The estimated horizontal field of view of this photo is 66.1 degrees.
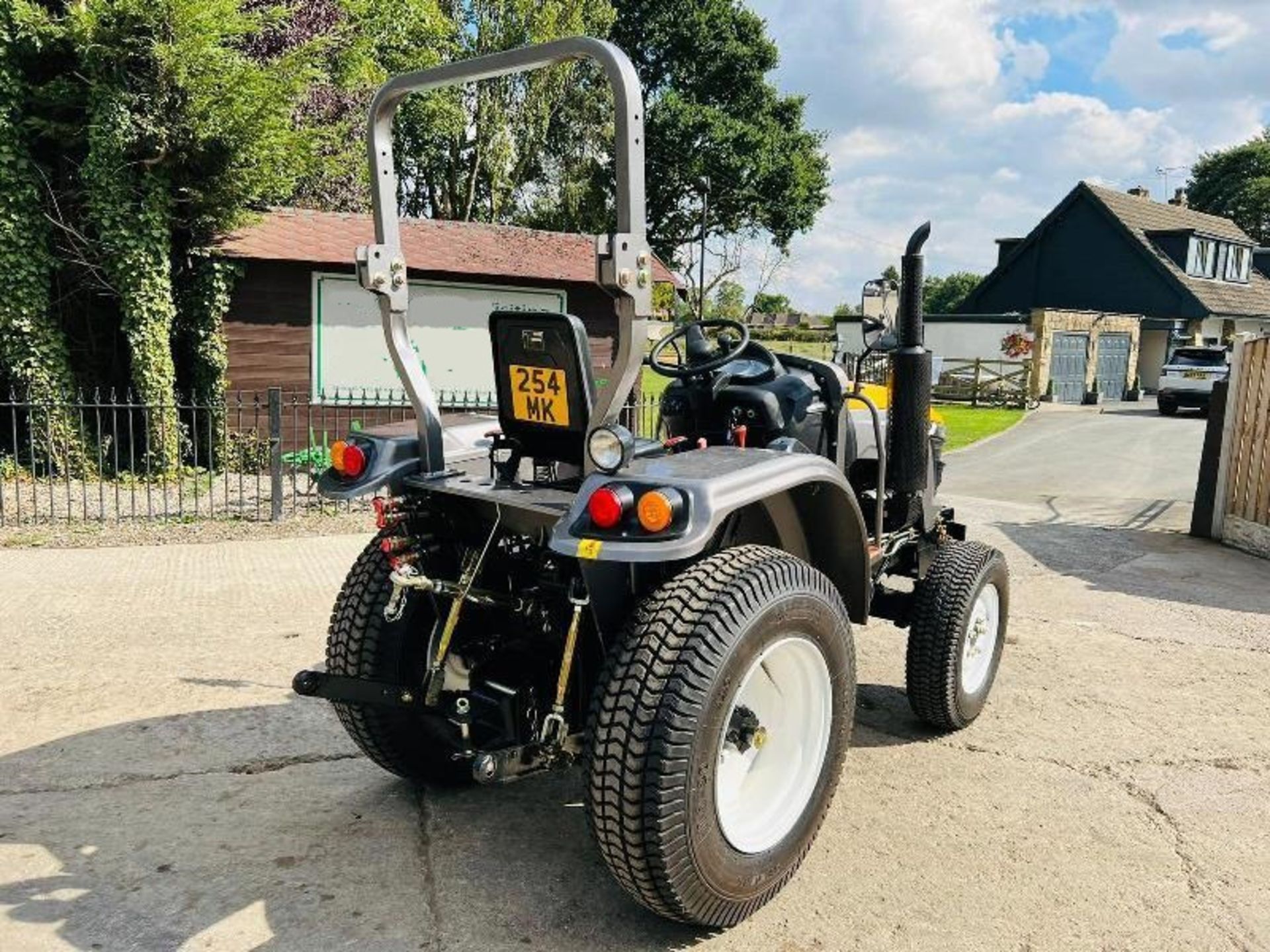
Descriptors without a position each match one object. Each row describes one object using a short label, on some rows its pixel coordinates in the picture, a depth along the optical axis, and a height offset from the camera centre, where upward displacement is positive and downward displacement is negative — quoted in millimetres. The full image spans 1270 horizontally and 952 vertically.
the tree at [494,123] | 19438 +4284
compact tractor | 2291 -701
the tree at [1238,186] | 49844 +8606
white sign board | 11320 -34
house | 31484 +2519
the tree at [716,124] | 26188 +5741
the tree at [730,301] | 35375 +1422
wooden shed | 10945 +376
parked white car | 21594 -625
